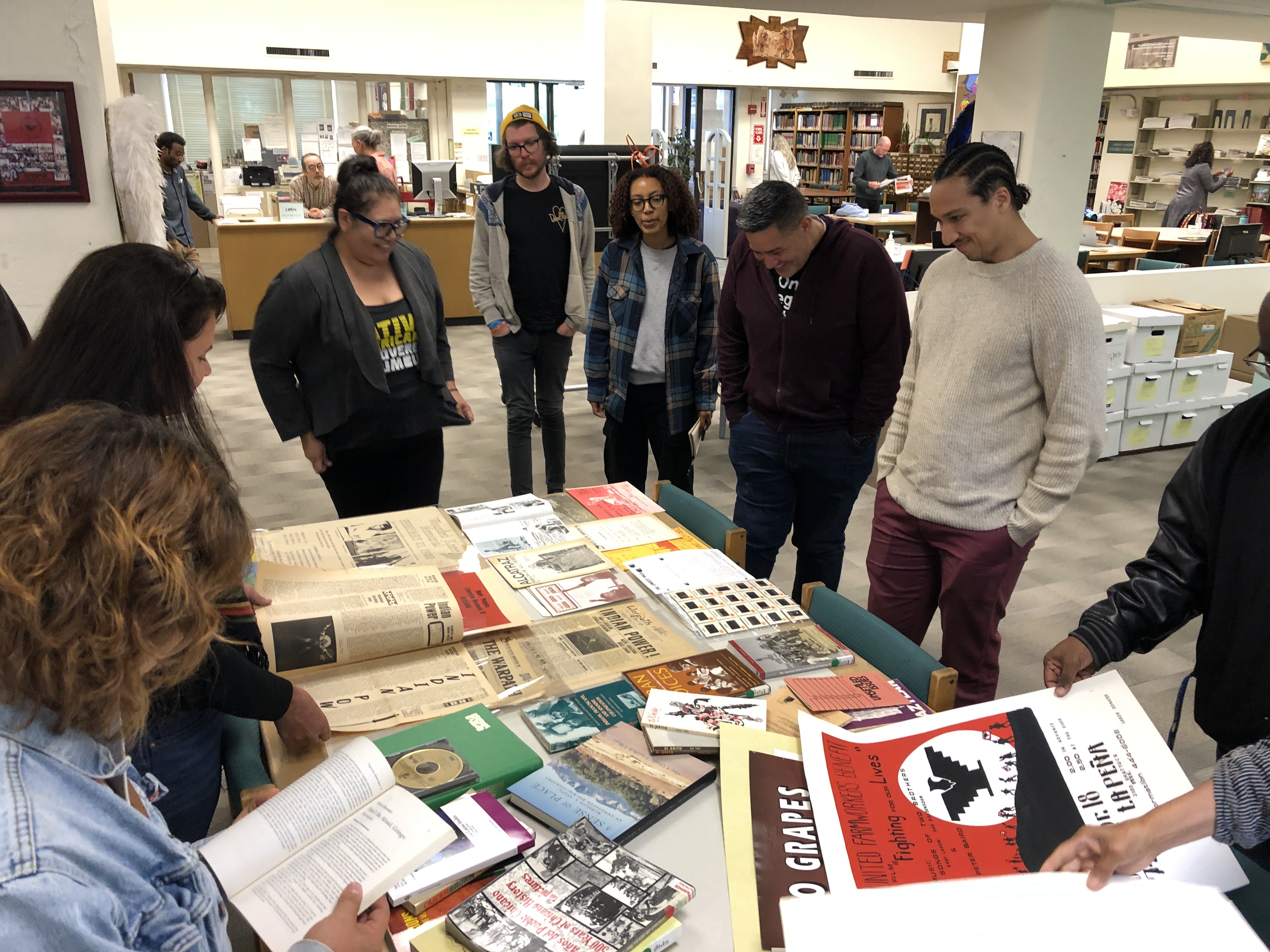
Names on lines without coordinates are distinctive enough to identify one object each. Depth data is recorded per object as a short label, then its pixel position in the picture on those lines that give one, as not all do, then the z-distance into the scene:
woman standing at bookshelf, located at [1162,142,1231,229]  9.67
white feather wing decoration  3.80
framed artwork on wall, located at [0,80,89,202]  3.59
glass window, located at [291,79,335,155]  12.18
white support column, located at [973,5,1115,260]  4.70
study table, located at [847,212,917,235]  8.49
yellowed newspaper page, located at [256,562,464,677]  1.58
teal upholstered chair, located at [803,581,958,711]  1.59
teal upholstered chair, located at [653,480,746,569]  2.17
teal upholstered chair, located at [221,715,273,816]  1.52
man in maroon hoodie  2.46
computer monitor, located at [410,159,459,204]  8.42
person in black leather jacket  1.27
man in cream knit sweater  1.93
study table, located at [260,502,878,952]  1.07
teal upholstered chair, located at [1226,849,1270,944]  1.17
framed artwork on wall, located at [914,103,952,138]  14.53
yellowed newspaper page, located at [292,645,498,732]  1.46
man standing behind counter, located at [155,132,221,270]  7.17
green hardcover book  1.27
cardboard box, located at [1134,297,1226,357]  5.19
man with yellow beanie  3.75
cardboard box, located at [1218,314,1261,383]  5.64
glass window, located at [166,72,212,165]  11.85
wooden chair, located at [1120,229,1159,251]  8.10
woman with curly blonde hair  0.66
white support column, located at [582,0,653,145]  8.01
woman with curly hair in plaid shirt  3.08
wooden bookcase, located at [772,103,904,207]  14.44
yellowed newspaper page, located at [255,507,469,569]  2.03
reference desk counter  7.38
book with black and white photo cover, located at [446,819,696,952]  1.03
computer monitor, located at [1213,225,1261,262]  6.85
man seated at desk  8.28
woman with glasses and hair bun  2.45
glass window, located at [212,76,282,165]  11.95
